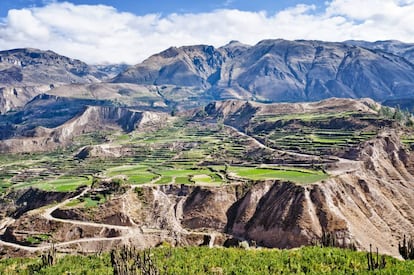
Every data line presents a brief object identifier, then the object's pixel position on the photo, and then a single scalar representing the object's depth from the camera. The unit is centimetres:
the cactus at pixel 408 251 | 5750
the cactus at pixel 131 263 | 4934
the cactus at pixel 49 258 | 6769
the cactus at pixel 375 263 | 5066
